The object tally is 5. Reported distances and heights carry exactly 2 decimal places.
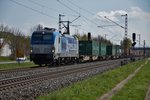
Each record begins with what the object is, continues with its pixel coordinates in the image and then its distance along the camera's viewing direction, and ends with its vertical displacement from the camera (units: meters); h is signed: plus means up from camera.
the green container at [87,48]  58.85 +1.22
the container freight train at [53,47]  37.72 +0.92
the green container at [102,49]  69.47 +1.25
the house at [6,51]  100.58 +1.42
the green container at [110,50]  79.64 +1.19
